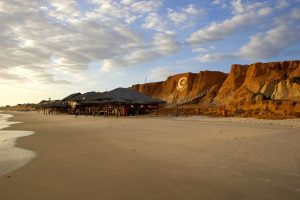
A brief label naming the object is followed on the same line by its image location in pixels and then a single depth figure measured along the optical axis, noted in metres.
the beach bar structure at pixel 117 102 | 28.69
